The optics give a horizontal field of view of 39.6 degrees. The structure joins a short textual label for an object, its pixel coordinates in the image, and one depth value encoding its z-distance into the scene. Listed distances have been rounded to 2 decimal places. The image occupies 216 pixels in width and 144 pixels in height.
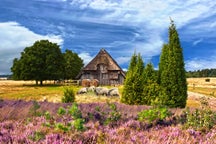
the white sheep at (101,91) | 33.09
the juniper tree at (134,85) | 18.09
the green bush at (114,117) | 4.81
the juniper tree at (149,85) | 17.11
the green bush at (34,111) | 5.76
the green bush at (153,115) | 4.72
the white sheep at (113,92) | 32.59
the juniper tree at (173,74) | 17.06
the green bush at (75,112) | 4.50
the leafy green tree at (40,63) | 72.31
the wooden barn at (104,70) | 63.38
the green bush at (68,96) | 18.83
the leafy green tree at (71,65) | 89.04
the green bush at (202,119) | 4.66
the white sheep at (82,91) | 34.42
